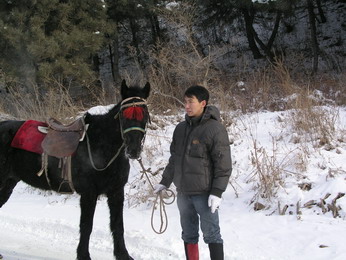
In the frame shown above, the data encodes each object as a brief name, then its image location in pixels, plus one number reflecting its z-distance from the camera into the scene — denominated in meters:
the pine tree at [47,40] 11.52
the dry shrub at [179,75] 8.72
